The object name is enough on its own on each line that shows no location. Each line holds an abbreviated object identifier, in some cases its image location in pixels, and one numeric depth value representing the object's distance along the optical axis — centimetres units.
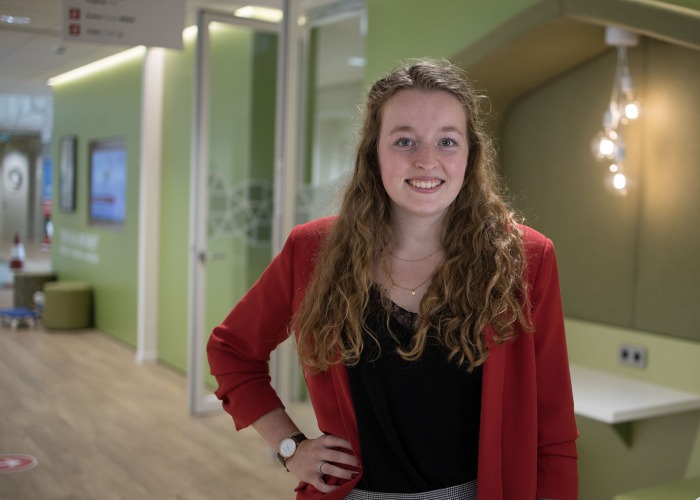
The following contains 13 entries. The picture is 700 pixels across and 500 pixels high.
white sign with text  310
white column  698
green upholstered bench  276
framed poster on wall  556
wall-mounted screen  757
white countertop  303
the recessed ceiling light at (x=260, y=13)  535
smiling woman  148
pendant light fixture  338
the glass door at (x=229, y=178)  554
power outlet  353
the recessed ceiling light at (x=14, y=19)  290
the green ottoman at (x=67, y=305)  477
